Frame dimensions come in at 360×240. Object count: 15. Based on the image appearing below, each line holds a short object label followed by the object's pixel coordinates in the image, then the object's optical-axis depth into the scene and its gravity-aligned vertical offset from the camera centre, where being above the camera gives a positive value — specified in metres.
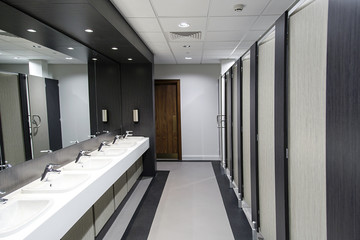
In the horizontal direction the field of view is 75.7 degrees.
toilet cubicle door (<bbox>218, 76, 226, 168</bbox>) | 4.89 -0.28
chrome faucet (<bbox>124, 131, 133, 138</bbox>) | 4.43 -0.49
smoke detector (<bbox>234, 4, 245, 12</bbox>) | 2.32 +1.00
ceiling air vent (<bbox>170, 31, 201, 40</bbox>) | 3.19 +1.02
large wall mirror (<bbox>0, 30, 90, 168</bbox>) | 1.83 +0.10
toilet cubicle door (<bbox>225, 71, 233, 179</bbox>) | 3.99 -0.32
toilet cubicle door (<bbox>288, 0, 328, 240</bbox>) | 1.20 -0.10
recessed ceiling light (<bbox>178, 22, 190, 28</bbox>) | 2.81 +1.01
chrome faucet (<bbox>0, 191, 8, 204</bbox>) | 1.46 -0.56
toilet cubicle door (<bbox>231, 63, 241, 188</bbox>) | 3.51 -0.33
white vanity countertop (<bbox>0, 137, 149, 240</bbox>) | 1.25 -0.63
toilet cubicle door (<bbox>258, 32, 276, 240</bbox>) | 1.92 -0.27
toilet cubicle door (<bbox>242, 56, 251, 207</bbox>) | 2.74 -0.25
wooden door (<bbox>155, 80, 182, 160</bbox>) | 5.92 -0.31
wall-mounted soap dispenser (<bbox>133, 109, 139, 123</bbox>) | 4.51 -0.13
